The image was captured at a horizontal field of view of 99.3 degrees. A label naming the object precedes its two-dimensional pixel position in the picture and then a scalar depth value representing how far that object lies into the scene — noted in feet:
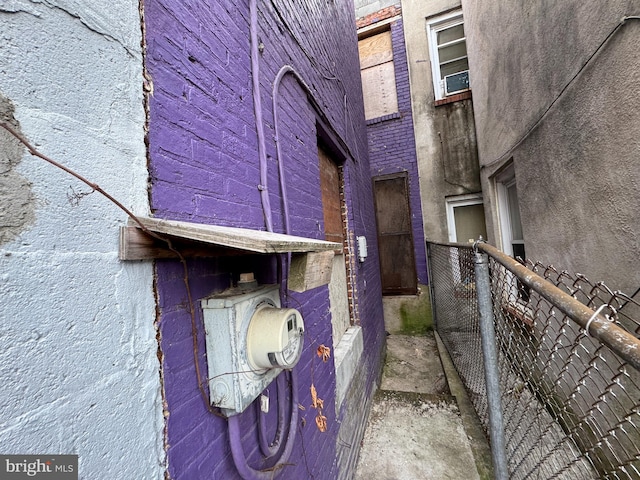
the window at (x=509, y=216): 15.25
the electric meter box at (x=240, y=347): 3.45
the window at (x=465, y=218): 19.49
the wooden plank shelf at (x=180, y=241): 2.49
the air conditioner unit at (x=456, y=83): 19.83
